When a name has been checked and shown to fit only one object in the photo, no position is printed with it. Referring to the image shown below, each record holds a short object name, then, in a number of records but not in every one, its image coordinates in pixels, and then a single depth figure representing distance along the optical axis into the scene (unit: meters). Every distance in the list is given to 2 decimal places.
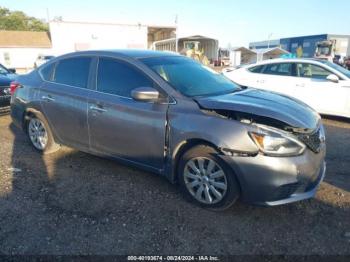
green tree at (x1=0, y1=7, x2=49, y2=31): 64.31
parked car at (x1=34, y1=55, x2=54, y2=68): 30.49
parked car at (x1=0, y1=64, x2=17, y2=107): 7.12
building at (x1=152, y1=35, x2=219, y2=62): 35.01
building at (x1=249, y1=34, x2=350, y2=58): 47.91
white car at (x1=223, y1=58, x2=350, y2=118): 6.96
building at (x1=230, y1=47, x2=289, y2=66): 42.84
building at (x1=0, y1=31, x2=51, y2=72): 37.59
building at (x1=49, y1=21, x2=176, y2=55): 30.72
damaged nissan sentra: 2.91
